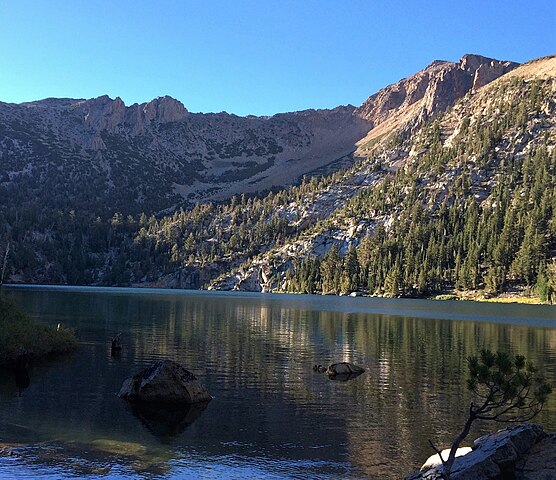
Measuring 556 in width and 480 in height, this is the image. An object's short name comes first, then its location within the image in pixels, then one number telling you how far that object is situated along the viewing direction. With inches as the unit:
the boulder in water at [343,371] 1936.5
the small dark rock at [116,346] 2321.5
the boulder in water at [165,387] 1486.2
